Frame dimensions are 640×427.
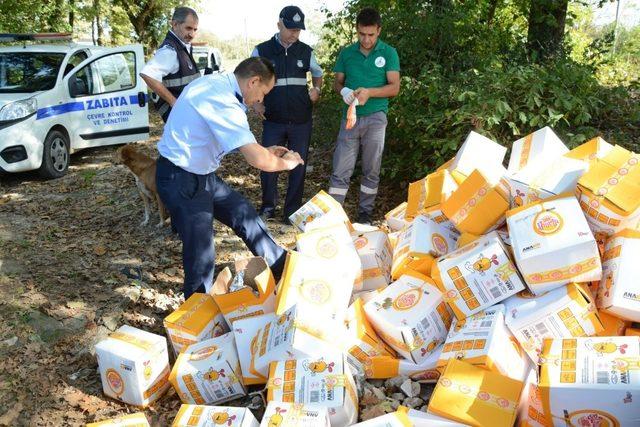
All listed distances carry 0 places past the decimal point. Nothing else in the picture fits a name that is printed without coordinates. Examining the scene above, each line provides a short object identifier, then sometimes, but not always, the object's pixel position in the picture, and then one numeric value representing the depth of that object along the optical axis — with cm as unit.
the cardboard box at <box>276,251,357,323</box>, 268
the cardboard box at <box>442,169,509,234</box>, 289
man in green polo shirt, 421
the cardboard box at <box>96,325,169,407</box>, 263
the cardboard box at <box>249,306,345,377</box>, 242
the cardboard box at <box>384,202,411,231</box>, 381
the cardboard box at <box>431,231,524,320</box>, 258
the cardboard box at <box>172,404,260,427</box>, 215
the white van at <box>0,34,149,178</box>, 618
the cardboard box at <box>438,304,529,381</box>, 228
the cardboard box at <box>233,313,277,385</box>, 258
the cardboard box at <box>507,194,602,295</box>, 242
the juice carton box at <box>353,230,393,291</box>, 324
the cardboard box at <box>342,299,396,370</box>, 269
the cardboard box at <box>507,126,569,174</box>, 314
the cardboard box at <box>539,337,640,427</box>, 193
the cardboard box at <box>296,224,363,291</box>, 301
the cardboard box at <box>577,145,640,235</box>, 252
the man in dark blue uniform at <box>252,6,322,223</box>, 428
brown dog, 484
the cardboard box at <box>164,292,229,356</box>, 287
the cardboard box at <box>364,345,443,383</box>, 260
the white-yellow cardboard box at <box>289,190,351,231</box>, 345
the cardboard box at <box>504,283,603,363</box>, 238
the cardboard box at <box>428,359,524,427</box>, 206
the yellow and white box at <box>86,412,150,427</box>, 220
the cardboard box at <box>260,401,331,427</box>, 205
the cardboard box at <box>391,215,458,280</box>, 303
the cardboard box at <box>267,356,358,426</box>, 223
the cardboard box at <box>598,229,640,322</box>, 236
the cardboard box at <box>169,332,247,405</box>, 259
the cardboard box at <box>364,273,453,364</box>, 263
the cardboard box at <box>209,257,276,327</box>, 293
